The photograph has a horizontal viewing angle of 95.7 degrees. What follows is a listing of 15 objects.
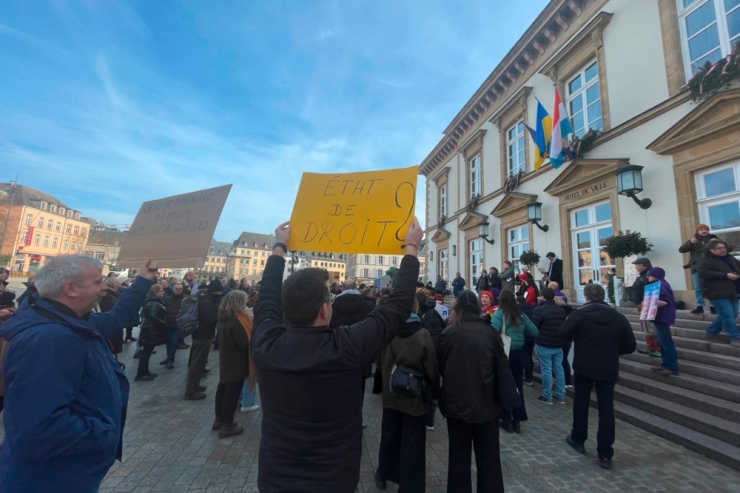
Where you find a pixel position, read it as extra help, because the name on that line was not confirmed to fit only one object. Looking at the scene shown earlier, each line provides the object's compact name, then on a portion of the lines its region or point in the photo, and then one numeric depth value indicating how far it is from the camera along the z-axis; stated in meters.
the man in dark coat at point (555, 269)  10.10
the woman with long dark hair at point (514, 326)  5.18
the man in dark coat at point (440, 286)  16.72
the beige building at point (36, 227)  49.66
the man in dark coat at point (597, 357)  3.82
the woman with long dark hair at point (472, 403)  2.93
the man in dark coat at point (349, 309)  4.39
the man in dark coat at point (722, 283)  5.54
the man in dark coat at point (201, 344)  5.74
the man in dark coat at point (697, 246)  6.34
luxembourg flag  10.98
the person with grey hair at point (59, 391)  1.45
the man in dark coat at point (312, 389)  1.57
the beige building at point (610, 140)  7.77
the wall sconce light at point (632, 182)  8.65
